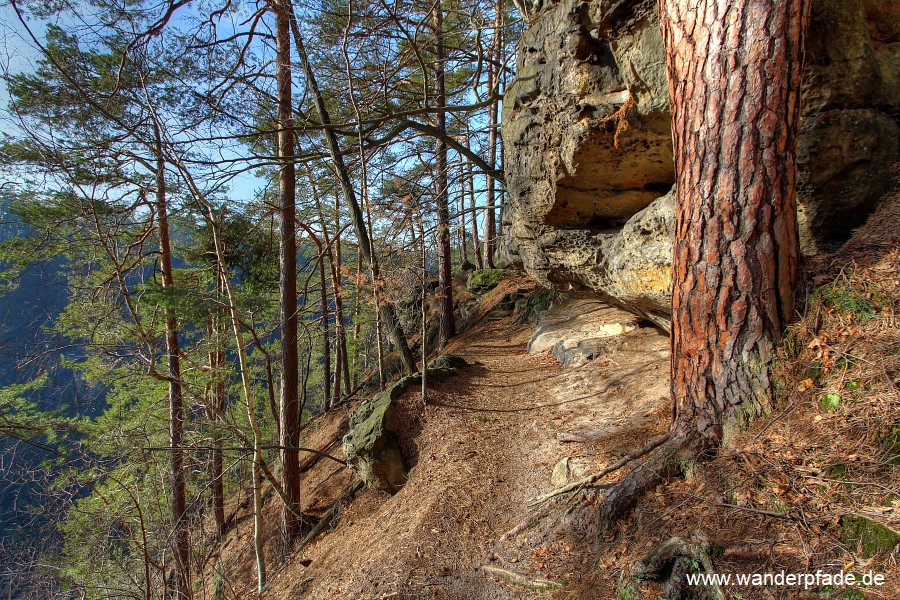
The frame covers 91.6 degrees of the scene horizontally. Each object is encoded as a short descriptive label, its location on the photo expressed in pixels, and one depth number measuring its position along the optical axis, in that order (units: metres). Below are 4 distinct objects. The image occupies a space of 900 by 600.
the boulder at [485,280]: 15.42
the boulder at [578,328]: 7.54
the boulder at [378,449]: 6.22
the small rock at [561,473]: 4.07
